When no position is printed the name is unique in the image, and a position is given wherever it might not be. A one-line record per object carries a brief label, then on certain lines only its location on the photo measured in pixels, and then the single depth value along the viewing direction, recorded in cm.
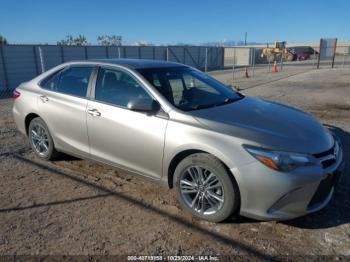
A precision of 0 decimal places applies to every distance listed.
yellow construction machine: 4759
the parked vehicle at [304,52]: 5419
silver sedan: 311
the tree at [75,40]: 5234
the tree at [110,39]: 6131
